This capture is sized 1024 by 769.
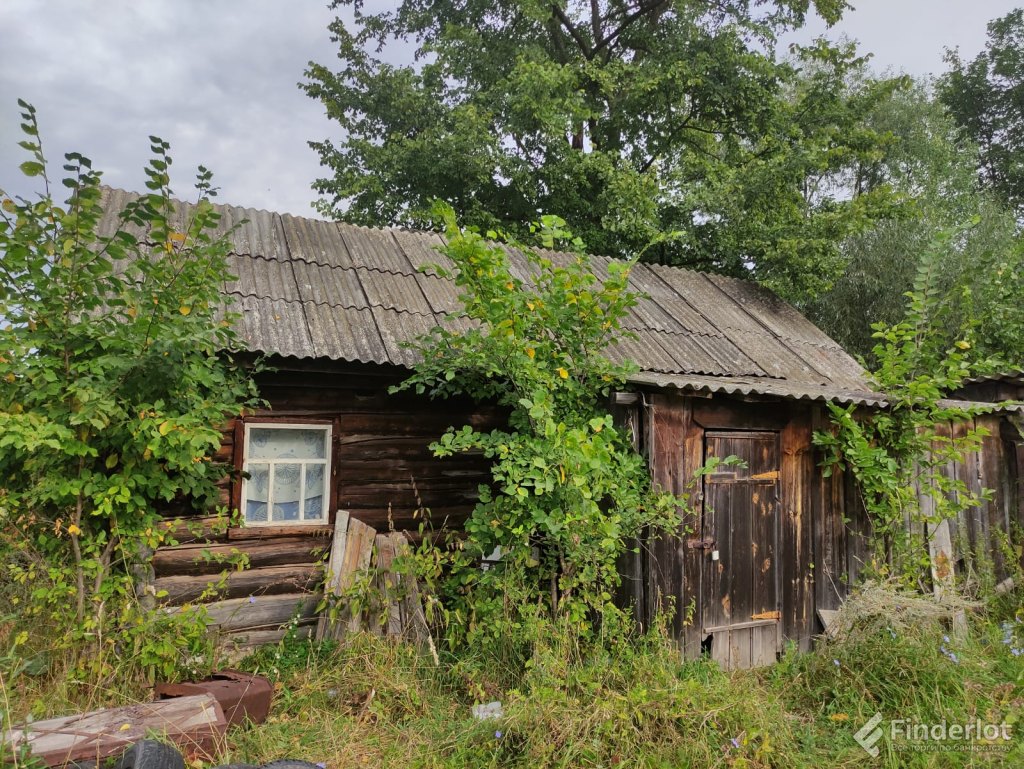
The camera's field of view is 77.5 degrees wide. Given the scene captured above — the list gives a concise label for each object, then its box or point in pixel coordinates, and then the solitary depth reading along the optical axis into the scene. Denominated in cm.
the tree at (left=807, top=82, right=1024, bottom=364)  1081
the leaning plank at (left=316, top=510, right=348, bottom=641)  526
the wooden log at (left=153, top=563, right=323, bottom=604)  526
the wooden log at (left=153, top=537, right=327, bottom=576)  528
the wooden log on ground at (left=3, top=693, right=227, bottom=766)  311
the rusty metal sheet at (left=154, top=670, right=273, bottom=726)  389
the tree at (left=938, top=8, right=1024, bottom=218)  2288
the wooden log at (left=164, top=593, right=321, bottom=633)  536
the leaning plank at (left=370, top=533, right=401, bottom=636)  506
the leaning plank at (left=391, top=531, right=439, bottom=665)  504
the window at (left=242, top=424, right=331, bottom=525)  572
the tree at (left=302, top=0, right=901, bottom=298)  1199
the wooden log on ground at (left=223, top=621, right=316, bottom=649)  530
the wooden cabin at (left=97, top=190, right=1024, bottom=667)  530
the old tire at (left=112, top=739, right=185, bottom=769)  292
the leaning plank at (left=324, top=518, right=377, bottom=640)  521
